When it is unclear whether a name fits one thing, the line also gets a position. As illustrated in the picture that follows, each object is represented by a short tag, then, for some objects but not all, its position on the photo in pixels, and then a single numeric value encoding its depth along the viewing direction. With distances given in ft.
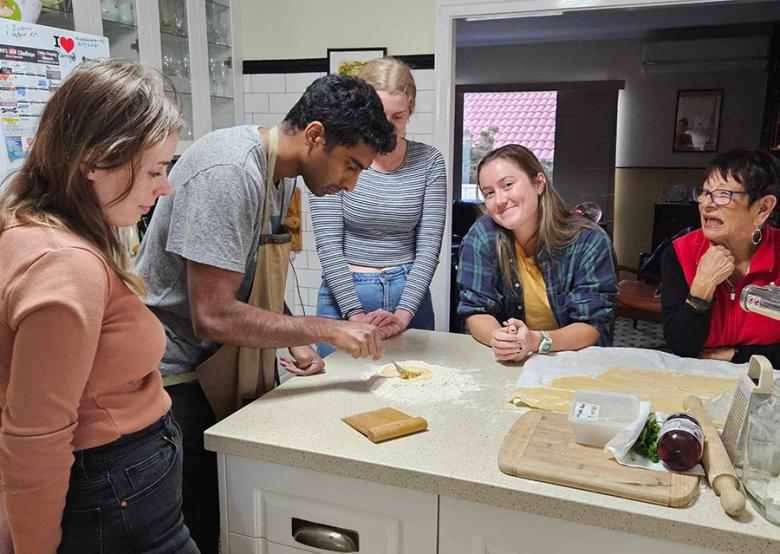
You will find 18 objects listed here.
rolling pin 2.94
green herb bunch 3.40
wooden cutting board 3.10
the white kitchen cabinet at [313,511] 3.57
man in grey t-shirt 3.85
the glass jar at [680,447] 3.26
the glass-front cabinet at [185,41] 7.20
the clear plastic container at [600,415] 3.52
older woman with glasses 5.27
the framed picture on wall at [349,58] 9.63
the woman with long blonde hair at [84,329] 2.47
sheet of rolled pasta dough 4.18
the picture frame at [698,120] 20.85
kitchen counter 2.99
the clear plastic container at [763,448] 3.18
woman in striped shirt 6.46
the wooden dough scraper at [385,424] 3.73
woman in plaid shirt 5.62
